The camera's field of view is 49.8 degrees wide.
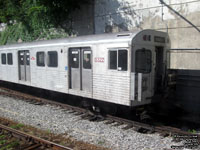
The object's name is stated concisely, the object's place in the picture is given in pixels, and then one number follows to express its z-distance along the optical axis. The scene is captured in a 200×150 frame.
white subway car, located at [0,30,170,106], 6.91
